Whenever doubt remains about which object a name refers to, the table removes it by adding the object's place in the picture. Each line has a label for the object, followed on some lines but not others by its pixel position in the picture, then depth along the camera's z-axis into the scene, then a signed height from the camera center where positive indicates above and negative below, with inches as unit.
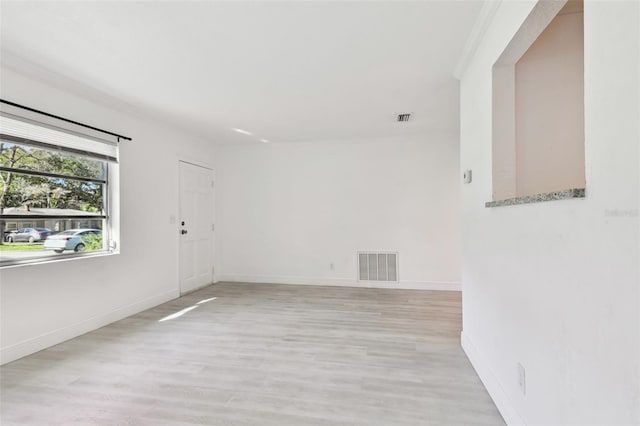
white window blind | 96.9 +28.9
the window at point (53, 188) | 97.2 +10.3
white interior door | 175.9 -7.9
